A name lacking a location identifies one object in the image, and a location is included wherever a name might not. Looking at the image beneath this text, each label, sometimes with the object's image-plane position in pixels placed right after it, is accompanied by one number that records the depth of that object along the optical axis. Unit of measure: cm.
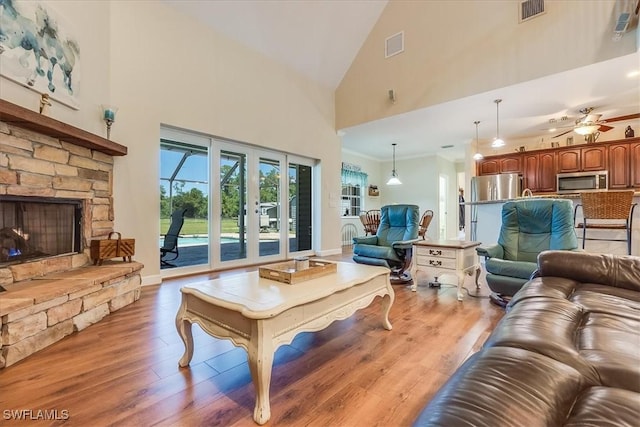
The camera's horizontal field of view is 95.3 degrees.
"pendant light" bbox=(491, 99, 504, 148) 466
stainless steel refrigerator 570
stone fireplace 187
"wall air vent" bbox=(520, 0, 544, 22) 391
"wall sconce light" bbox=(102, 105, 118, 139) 317
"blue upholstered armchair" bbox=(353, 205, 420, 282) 365
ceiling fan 479
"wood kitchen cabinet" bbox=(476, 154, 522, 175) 632
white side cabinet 303
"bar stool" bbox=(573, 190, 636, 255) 360
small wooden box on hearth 284
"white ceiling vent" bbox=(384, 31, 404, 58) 526
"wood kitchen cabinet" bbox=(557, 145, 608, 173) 550
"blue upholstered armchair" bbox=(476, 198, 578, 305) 268
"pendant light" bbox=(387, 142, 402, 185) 741
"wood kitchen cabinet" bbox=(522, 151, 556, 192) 598
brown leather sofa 63
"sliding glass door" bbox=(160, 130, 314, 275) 419
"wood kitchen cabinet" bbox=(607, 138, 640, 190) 521
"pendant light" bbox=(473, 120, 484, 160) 552
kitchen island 430
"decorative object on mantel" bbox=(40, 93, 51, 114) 246
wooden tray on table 180
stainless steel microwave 545
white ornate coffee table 127
